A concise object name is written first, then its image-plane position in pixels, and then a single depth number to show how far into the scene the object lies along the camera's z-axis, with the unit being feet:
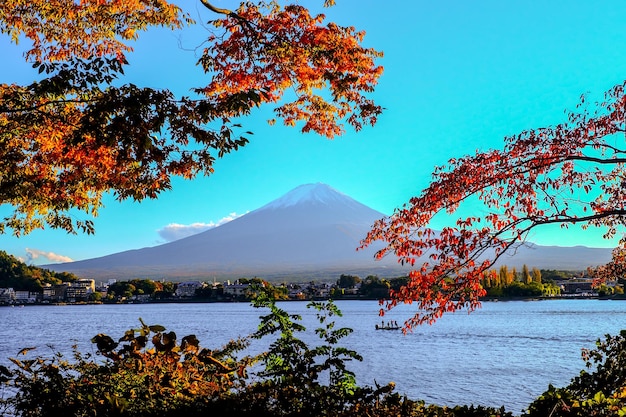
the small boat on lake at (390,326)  238.29
